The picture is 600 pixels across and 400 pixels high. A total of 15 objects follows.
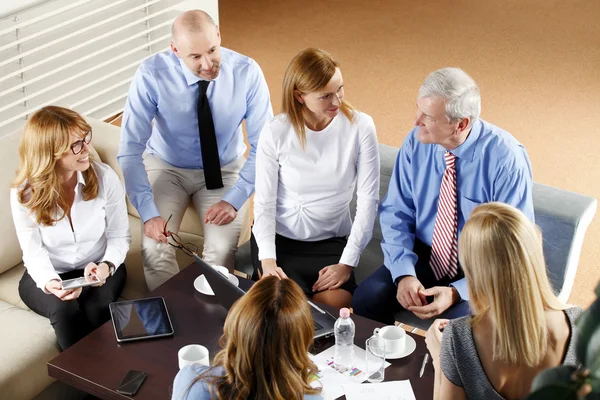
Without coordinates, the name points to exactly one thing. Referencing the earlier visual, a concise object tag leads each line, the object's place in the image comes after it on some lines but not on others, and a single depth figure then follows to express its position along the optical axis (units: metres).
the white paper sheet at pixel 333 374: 2.02
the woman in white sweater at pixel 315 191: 2.80
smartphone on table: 2.04
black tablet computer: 2.27
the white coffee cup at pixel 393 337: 2.16
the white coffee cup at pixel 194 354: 2.10
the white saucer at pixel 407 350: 2.15
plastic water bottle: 2.13
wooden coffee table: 2.08
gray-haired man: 2.55
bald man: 3.09
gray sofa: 2.68
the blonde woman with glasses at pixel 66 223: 2.64
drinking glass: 2.08
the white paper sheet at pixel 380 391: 2.01
